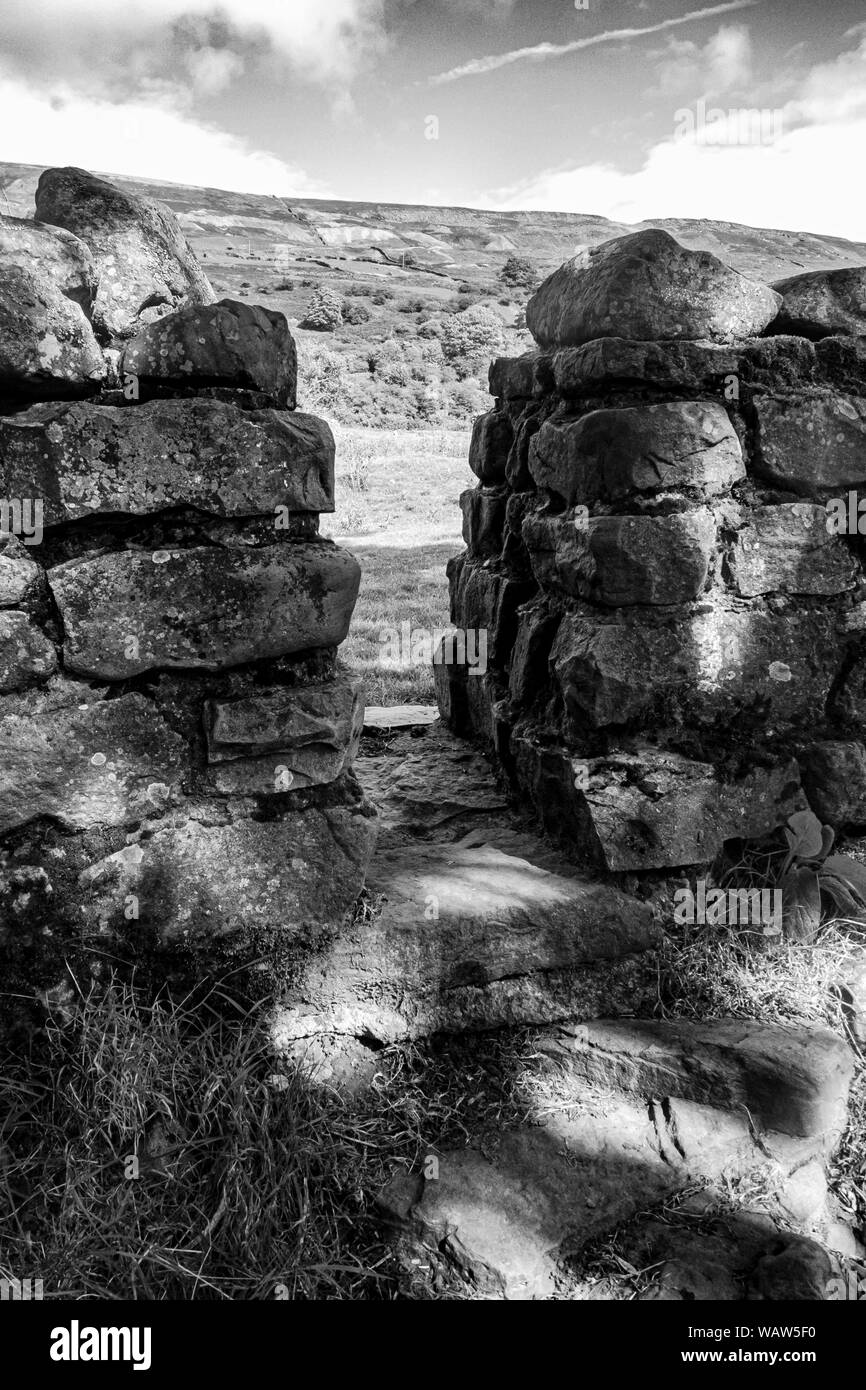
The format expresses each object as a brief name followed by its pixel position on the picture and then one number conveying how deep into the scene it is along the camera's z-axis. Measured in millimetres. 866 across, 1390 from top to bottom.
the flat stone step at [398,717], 3881
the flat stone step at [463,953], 2141
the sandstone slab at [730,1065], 2068
